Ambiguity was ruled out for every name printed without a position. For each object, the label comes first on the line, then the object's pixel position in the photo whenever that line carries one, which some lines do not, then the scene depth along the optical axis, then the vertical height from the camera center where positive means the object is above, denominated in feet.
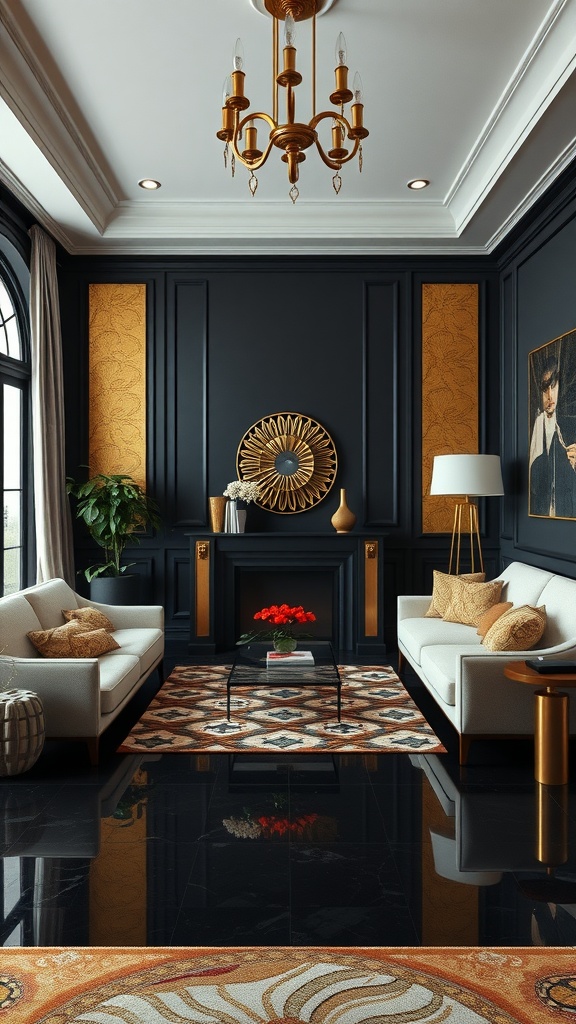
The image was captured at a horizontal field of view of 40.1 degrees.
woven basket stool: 11.61 -3.48
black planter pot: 20.51 -2.43
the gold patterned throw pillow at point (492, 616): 15.87 -2.41
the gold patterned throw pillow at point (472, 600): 17.49 -2.32
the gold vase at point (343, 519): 21.49 -0.60
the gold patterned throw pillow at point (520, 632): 13.29 -2.29
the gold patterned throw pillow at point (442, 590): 18.58 -2.20
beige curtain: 19.60 +2.10
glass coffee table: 14.11 -3.25
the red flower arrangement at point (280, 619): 15.33 -2.37
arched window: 18.92 +1.70
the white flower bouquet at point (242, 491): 21.47 +0.17
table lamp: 18.80 +0.51
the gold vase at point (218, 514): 21.52 -0.46
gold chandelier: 10.20 +5.13
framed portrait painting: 16.55 +1.50
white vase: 21.45 -0.54
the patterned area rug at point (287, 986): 6.45 -4.20
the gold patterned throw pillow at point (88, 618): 16.05 -2.47
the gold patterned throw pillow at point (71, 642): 13.97 -2.62
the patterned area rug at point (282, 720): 13.43 -4.20
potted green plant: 20.56 -0.59
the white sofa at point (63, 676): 12.53 -3.01
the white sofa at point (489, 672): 12.61 -2.98
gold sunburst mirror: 22.35 +1.02
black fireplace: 21.17 -2.11
